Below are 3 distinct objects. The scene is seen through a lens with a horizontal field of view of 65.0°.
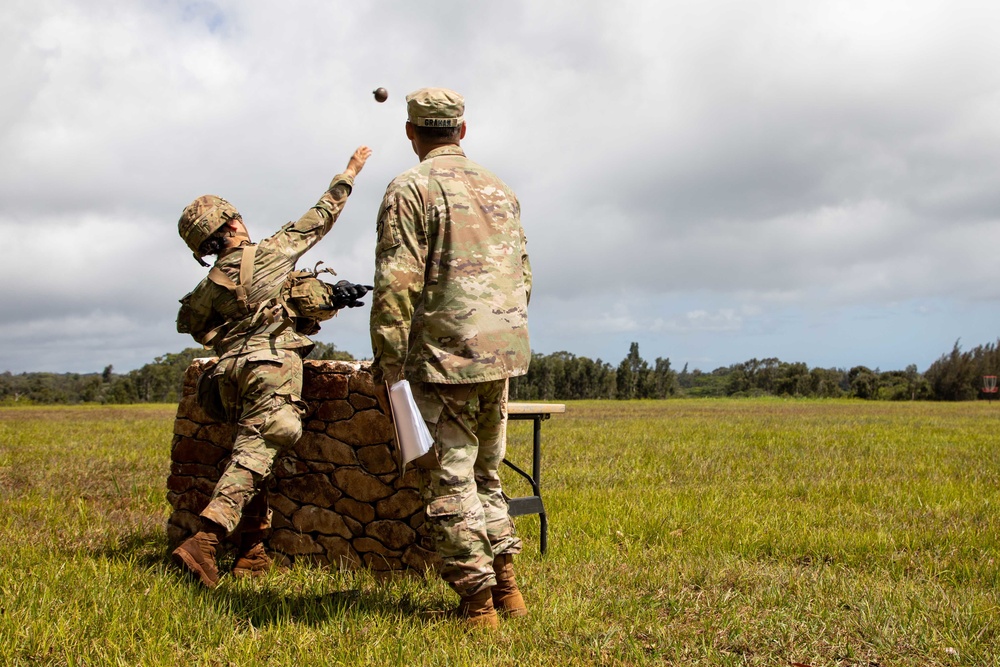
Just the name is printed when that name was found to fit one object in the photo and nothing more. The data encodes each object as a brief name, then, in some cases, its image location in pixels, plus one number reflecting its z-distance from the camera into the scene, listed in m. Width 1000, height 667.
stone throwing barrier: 4.46
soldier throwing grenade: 4.16
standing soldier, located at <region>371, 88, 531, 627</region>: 3.24
